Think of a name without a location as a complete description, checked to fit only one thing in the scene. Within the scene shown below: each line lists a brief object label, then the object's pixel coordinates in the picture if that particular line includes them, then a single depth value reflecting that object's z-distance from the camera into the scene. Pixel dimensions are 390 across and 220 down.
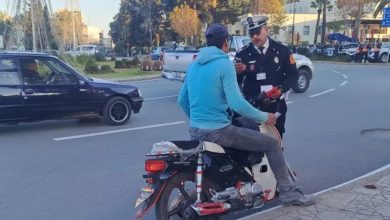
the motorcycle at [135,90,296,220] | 3.78
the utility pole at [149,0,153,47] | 62.25
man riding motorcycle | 3.65
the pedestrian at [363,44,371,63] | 34.72
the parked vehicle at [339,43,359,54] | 41.03
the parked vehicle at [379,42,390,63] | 34.75
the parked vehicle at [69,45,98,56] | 55.09
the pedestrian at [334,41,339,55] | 42.79
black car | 8.45
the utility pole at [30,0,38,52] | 18.98
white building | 68.44
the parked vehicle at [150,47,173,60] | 37.00
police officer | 4.64
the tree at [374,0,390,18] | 40.92
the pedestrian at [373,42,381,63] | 34.41
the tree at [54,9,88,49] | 34.31
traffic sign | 30.72
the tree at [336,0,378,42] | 48.75
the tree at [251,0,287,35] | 48.67
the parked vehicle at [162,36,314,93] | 13.98
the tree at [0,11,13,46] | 19.51
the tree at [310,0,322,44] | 58.30
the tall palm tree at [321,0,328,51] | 49.81
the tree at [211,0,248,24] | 52.84
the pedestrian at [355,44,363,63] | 35.00
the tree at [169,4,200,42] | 52.16
